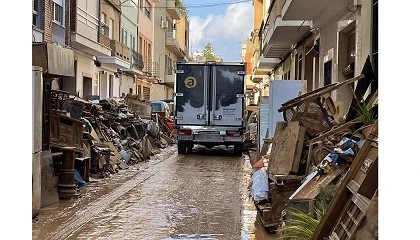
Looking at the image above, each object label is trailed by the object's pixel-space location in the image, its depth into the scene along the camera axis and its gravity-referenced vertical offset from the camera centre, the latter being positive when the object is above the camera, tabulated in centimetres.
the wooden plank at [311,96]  842 +25
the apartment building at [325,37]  1058 +191
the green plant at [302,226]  617 -120
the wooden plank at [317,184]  685 -84
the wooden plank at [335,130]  812 -24
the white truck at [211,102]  2109 +35
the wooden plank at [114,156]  1626 -128
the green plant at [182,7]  5771 +1083
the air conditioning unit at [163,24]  5199 +771
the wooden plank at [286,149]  838 -53
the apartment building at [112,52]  3072 +328
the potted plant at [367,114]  768 -2
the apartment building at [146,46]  4409 +509
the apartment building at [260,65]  3397 +287
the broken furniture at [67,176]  1090 -122
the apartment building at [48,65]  907 +71
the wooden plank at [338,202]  518 -81
